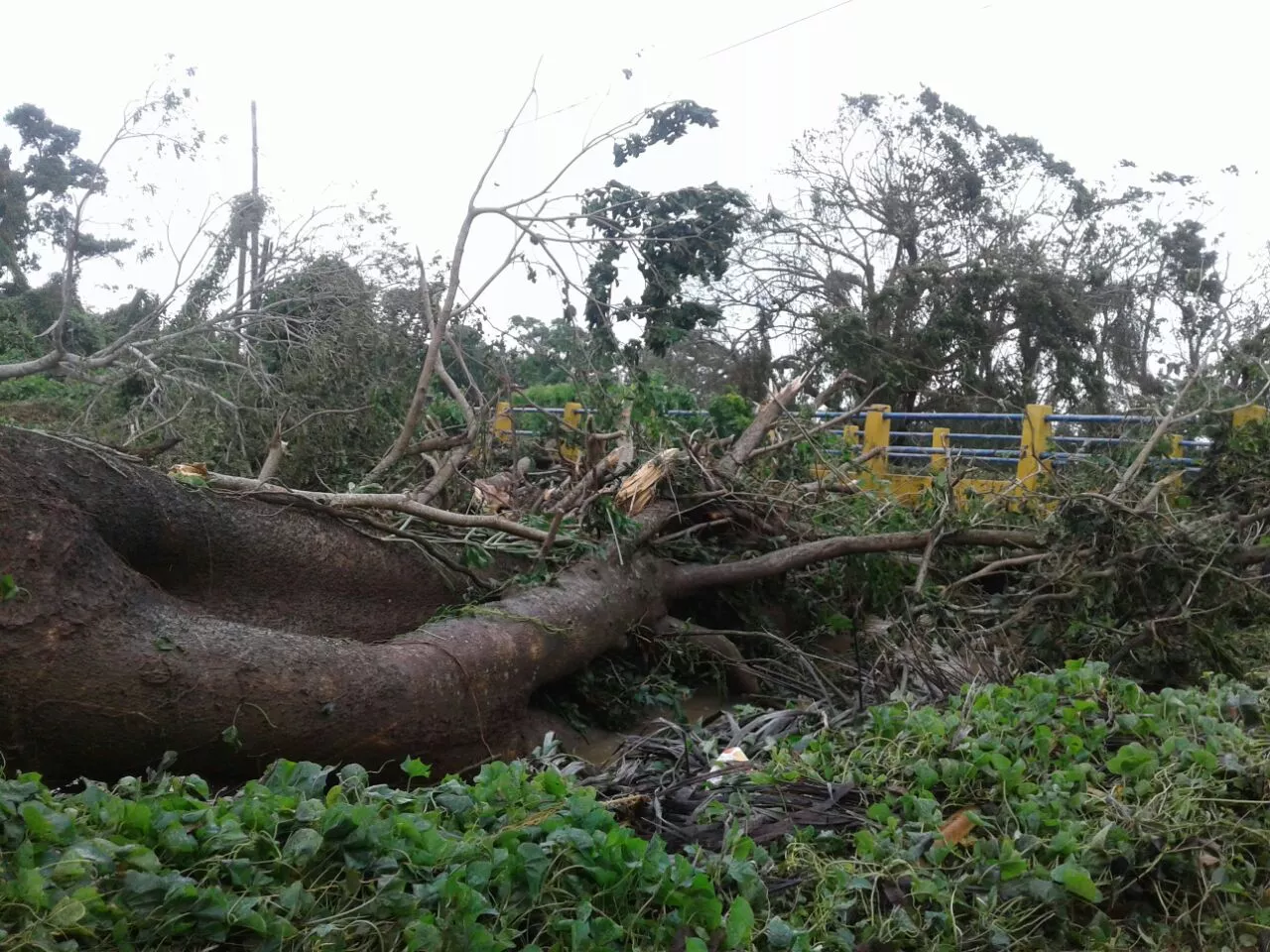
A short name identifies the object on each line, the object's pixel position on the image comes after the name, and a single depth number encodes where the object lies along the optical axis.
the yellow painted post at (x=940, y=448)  8.24
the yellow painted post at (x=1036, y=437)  10.12
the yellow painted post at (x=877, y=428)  12.81
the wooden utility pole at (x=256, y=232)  10.16
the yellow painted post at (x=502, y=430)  7.75
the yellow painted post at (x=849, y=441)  8.55
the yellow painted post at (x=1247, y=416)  7.55
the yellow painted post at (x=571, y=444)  7.34
